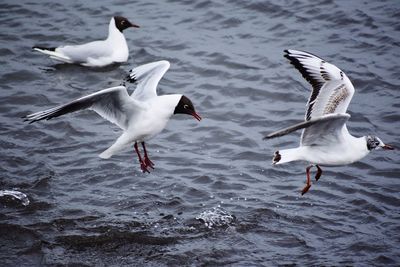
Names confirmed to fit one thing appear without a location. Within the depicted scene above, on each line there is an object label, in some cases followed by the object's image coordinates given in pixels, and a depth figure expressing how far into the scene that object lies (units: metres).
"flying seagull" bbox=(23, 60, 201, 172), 15.42
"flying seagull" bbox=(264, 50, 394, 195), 15.20
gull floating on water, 24.02
